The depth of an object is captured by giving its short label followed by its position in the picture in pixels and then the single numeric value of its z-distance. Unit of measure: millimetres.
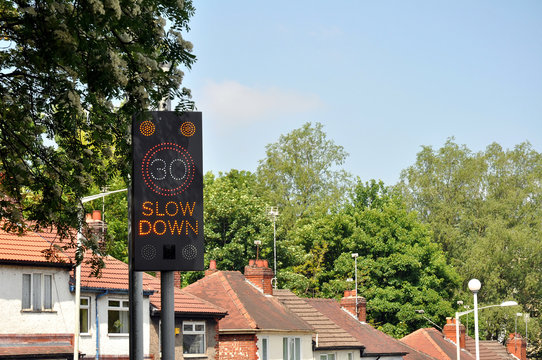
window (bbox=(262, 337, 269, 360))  44875
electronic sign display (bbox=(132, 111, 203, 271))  11586
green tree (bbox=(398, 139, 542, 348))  82375
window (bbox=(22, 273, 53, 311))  33656
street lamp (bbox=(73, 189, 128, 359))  30641
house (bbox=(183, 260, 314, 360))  43656
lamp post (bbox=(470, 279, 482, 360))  40062
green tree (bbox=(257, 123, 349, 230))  87875
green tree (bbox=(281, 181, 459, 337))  73500
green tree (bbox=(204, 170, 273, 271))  68750
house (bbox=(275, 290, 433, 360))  51094
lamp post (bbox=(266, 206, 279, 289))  67125
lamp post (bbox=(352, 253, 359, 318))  68425
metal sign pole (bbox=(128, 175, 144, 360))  13172
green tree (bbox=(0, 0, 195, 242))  10695
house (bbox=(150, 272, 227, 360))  38894
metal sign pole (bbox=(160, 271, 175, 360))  11938
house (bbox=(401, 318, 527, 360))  64625
